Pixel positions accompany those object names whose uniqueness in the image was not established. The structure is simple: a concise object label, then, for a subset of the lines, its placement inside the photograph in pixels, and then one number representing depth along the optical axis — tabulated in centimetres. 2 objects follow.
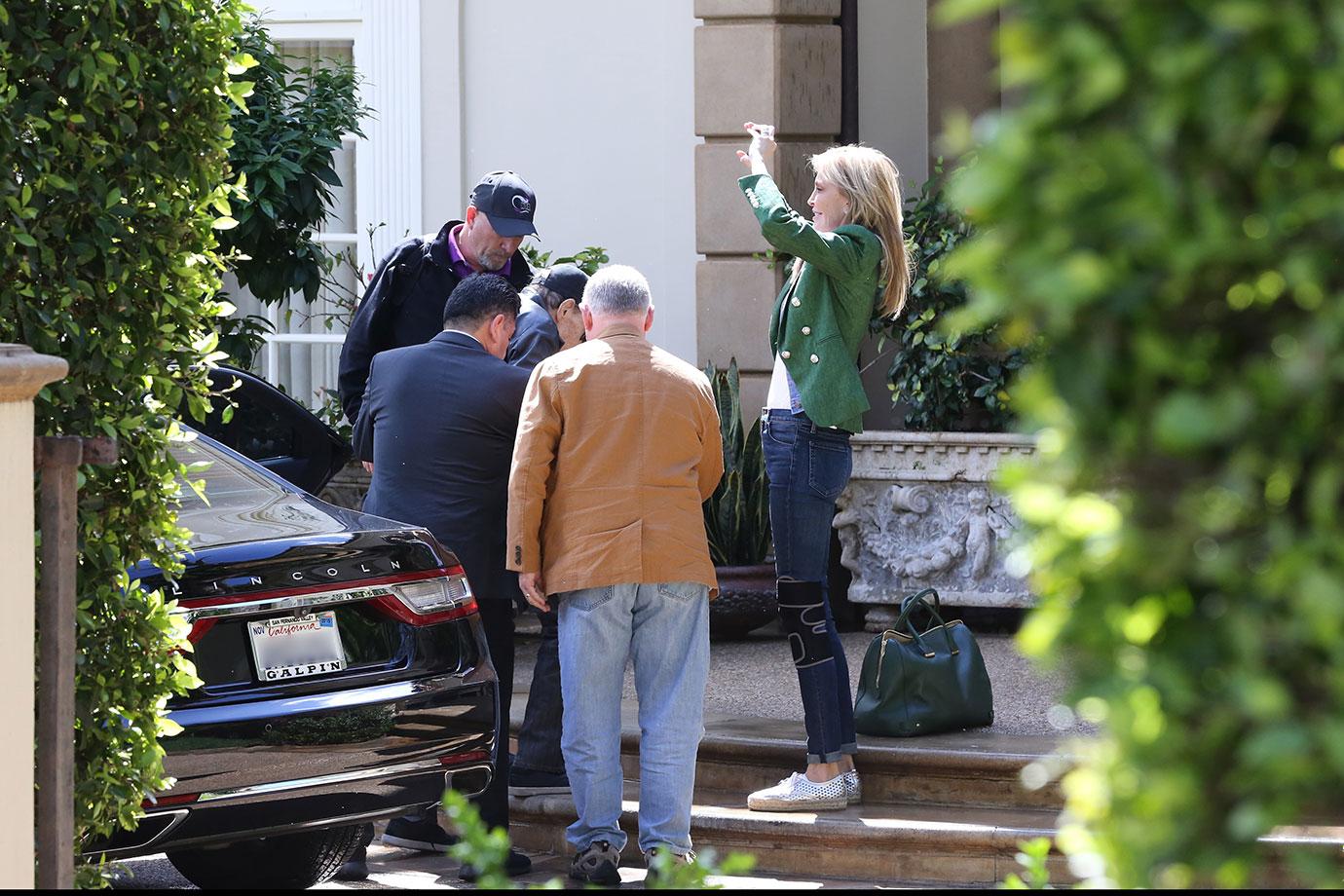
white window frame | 2011
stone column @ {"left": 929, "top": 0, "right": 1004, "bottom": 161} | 1983
